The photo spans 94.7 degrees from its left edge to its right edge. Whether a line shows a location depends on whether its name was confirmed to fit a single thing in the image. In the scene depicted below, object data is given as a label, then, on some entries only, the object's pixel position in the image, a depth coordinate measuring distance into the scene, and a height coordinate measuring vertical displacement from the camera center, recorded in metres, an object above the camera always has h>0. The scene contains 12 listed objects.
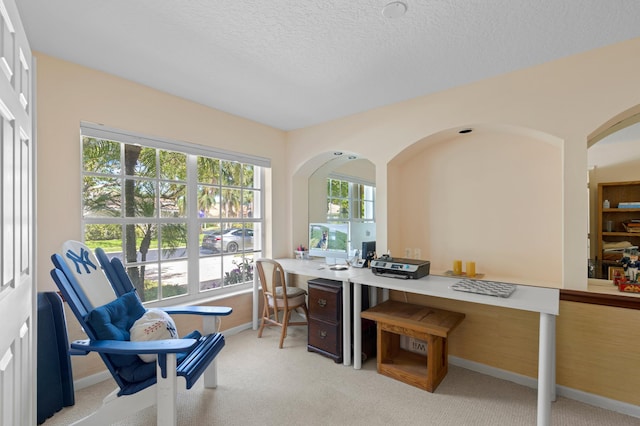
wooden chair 2.97 -0.85
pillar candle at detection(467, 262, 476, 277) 2.67 -0.51
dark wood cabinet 2.69 -0.99
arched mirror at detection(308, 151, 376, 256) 4.27 +0.36
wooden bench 2.25 -1.03
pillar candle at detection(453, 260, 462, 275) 2.73 -0.51
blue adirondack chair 1.63 -0.75
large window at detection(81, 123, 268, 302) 2.56 +0.02
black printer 2.54 -0.48
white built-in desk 1.73 -0.58
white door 1.02 -0.06
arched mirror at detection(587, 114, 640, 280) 2.72 +0.19
